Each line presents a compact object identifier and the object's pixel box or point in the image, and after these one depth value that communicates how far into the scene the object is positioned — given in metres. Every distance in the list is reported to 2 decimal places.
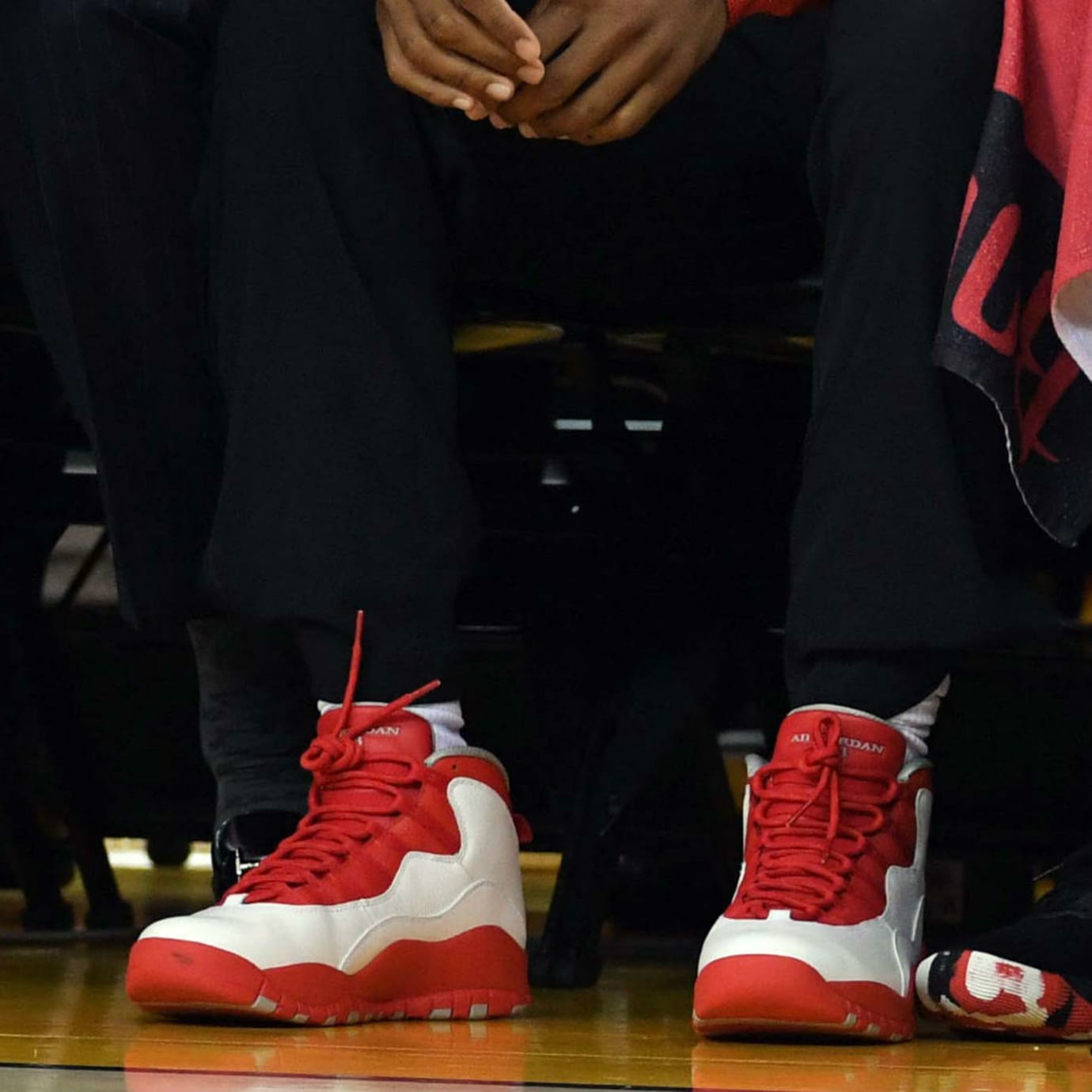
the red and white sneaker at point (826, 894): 6.53
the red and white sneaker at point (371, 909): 6.54
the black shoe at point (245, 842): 6.85
